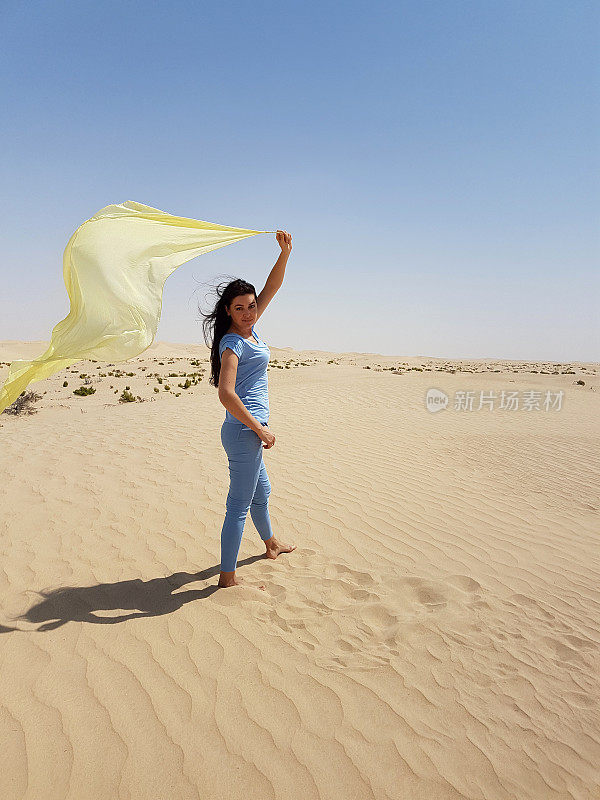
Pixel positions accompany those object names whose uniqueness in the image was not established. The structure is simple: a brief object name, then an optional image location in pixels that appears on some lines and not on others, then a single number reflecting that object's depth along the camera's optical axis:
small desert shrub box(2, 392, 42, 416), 13.64
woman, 3.27
